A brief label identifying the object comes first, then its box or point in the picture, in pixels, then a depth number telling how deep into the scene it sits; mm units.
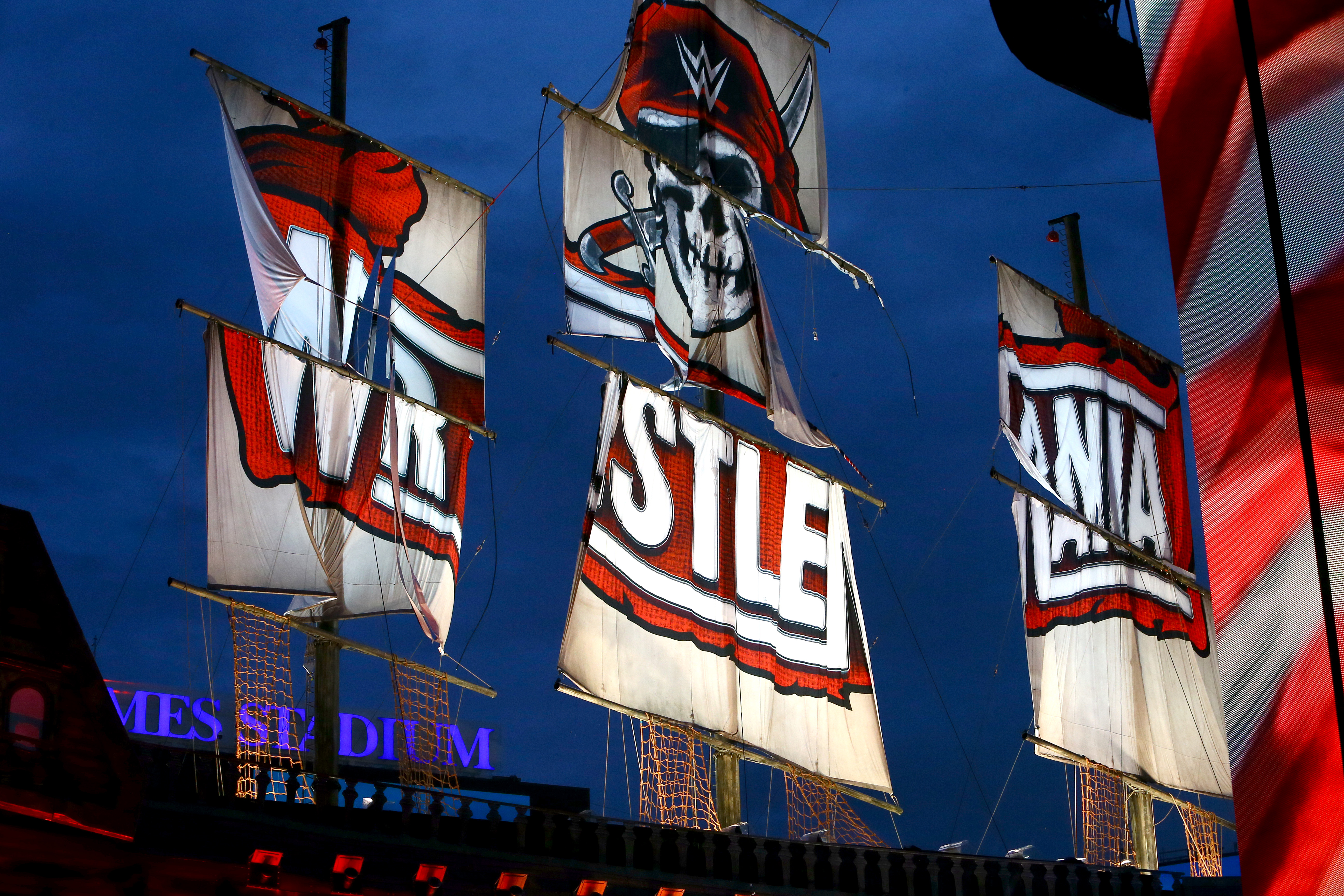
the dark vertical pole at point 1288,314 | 6148
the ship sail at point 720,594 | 22625
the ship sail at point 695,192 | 24750
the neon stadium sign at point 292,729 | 33938
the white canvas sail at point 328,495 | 20859
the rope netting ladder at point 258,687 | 19703
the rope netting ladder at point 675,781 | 22266
